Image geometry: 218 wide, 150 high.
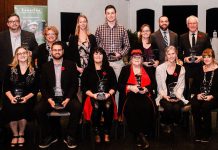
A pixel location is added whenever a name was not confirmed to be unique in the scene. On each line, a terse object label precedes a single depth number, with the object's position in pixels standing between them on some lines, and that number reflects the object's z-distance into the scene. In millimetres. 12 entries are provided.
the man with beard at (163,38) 5148
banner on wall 7729
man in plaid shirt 5000
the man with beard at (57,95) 4379
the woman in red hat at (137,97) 4469
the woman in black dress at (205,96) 4551
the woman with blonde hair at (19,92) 4402
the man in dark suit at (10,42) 4988
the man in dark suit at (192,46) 4969
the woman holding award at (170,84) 4570
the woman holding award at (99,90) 4484
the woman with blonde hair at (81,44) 4898
